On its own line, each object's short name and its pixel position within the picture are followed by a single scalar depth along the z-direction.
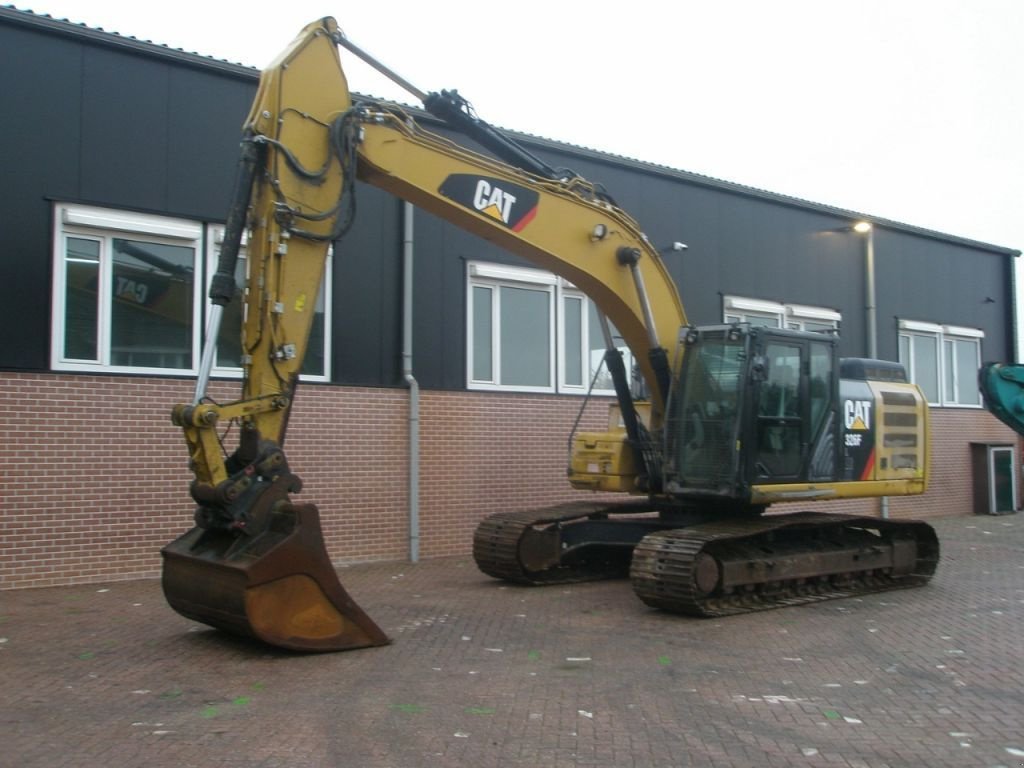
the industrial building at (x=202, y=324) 10.74
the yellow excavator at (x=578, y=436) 7.22
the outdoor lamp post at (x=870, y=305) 19.53
